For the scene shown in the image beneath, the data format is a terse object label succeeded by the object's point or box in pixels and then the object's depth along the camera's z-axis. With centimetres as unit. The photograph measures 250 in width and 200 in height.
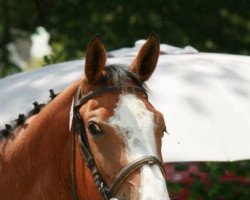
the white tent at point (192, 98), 1009
